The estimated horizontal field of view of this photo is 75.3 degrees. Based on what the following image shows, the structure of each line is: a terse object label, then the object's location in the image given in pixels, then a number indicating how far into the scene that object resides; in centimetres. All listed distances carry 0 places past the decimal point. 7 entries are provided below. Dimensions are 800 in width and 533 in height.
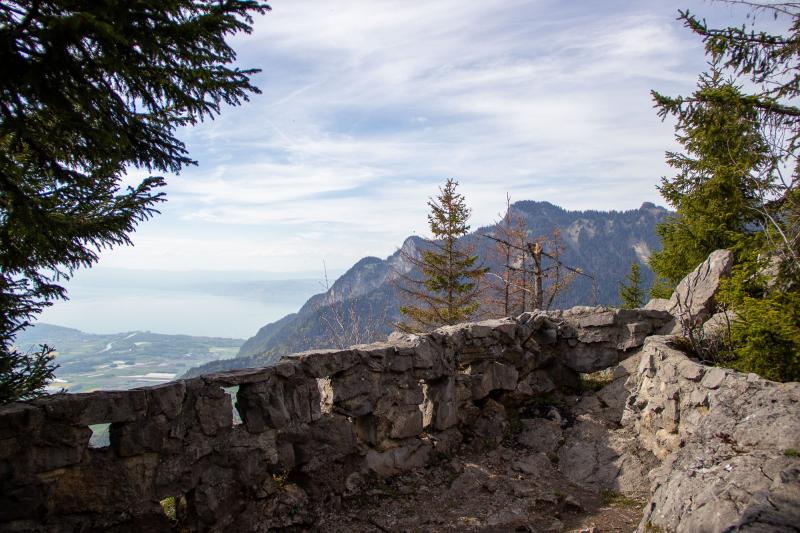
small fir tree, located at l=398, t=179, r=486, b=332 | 2409
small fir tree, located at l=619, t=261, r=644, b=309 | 2383
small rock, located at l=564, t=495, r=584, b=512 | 762
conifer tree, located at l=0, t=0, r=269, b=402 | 411
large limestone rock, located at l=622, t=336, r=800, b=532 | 446
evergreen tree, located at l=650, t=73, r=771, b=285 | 875
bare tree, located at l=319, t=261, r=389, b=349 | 1972
